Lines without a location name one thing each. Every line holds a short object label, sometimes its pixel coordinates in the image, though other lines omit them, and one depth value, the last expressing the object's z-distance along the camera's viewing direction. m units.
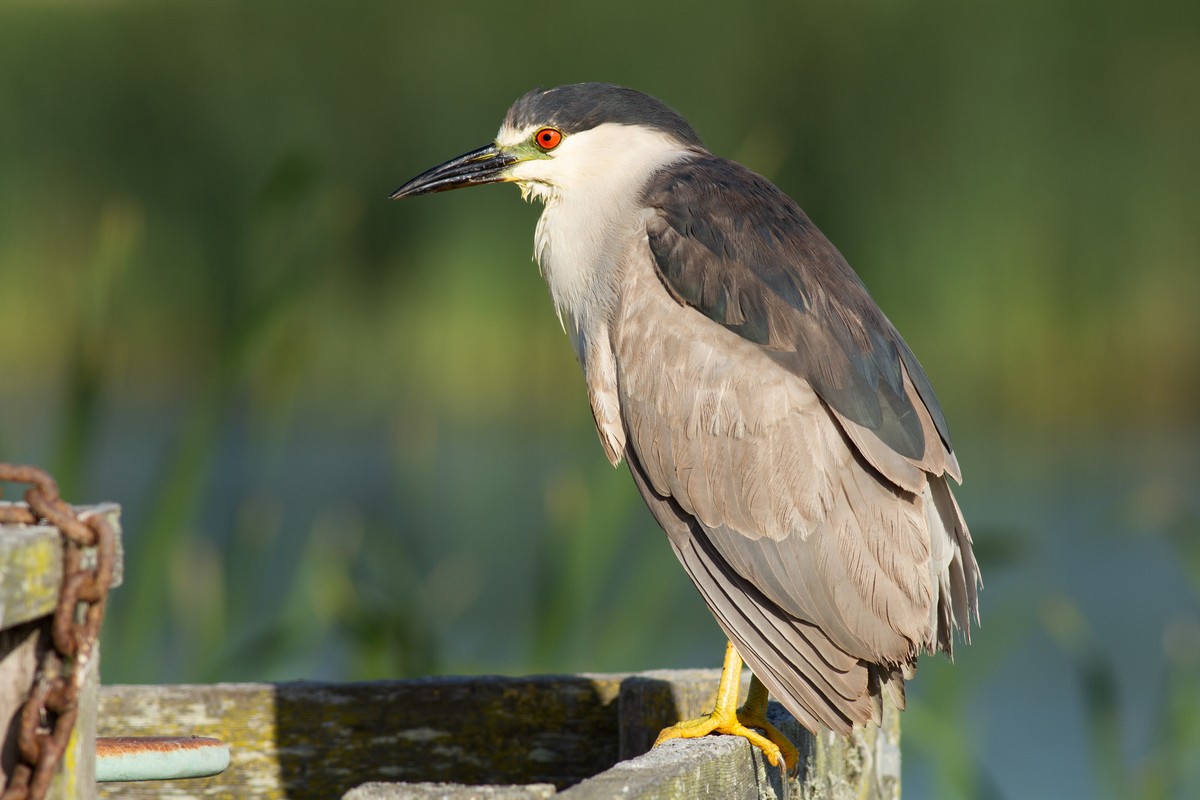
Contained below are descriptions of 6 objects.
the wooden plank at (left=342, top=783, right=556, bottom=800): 11.01
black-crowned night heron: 11.74
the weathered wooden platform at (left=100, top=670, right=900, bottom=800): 11.74
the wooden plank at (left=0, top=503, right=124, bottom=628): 8.74
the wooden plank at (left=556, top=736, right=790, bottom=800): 11.53
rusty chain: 9.20
